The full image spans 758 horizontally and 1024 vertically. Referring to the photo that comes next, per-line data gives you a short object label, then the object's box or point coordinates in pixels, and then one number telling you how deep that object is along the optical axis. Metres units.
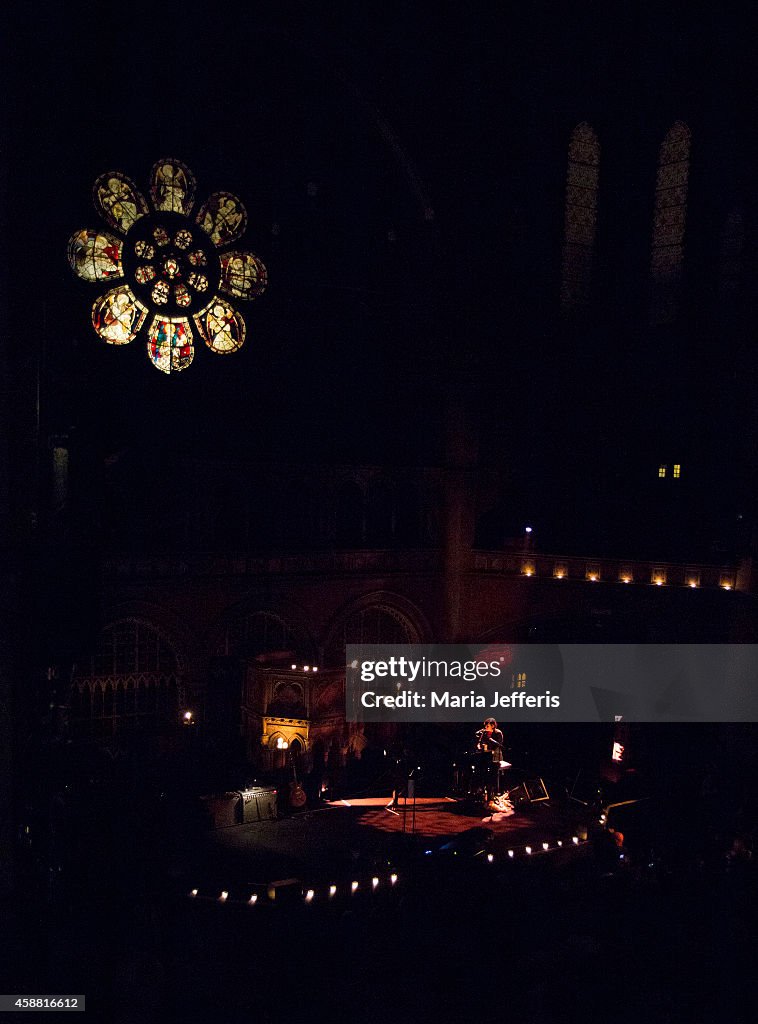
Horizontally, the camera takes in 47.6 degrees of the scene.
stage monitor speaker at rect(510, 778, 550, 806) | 16.91
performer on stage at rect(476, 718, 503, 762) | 17.11
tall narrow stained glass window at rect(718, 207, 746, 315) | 20.39
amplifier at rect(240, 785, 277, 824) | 15.70
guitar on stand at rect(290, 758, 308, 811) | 16.42
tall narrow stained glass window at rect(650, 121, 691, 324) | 21.00
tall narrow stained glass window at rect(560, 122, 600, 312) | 21.80
